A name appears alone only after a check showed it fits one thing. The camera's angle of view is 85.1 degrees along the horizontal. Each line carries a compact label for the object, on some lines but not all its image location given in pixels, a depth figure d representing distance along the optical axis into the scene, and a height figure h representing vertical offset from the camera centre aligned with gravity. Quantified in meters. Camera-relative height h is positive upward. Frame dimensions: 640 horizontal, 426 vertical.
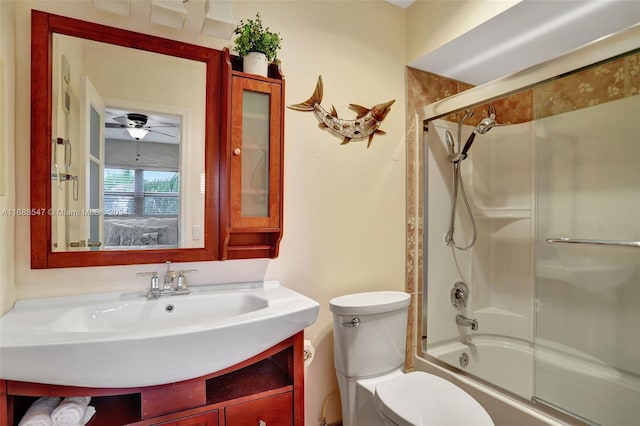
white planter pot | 1.51 +0.64
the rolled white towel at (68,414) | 0.94 -0.56
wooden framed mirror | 1.27 +0.25
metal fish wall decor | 1.81 +0.51
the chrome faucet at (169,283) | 1.40 -0.30
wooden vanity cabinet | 0.95 -0.62
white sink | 0.87 -0.37
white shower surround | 1.60 -0.34
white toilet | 1.46 -0.72
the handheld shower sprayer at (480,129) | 2.04 +0.49
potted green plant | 1.51 +0.72
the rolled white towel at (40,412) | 0.93 -0.56
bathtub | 1.51 -0.83
